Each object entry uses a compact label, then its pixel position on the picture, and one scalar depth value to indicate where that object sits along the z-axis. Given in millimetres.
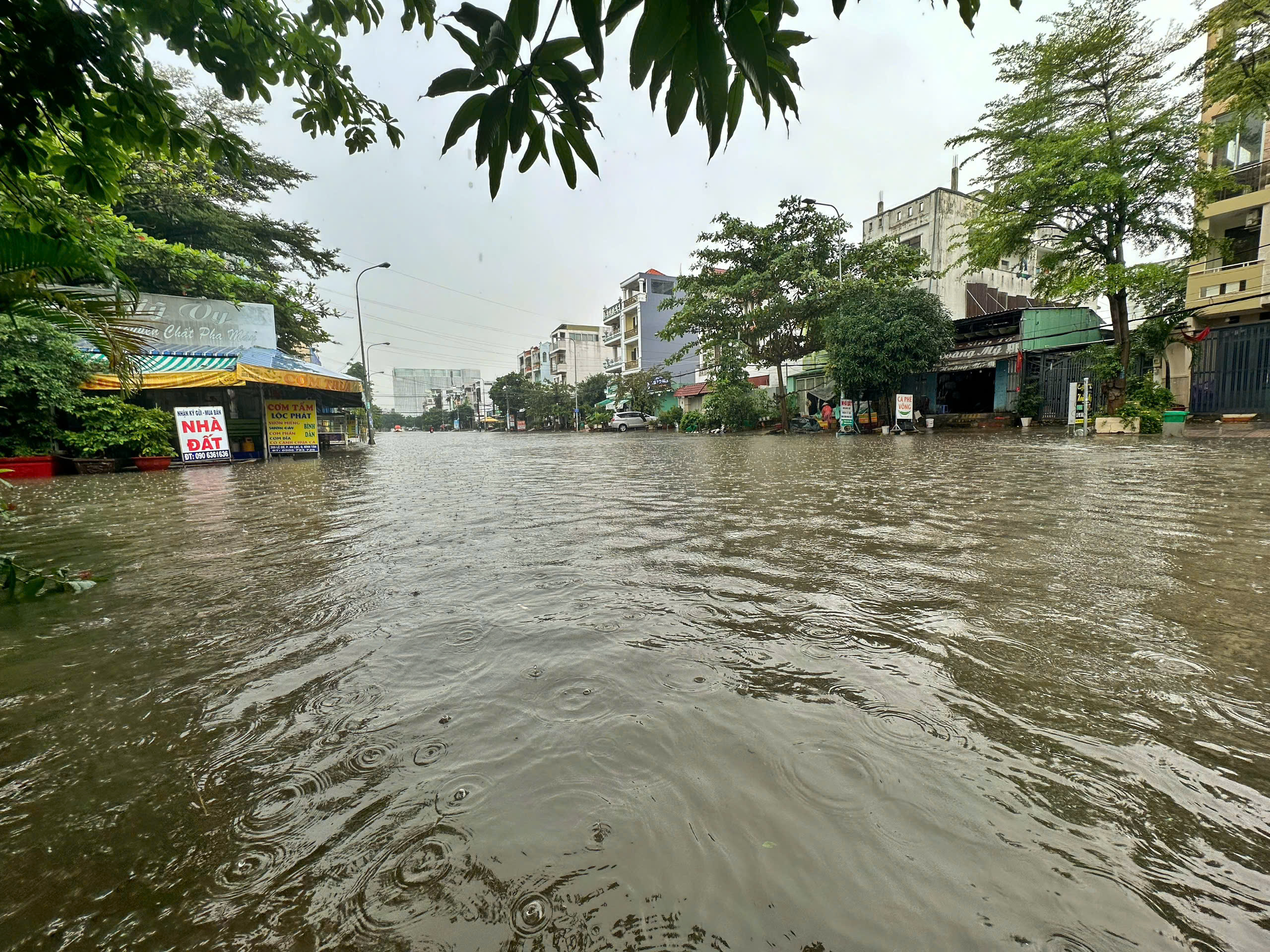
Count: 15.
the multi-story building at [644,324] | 46469
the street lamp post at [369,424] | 27828
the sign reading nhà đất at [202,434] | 11906
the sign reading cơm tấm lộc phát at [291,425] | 15055
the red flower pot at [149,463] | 11023
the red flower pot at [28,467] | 9484
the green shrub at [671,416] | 34281
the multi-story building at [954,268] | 26156
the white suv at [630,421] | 35531
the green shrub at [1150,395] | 14186
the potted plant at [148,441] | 10898
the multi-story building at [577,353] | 61500
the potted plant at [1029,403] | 19281
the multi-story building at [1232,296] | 14656
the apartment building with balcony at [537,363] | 70625
